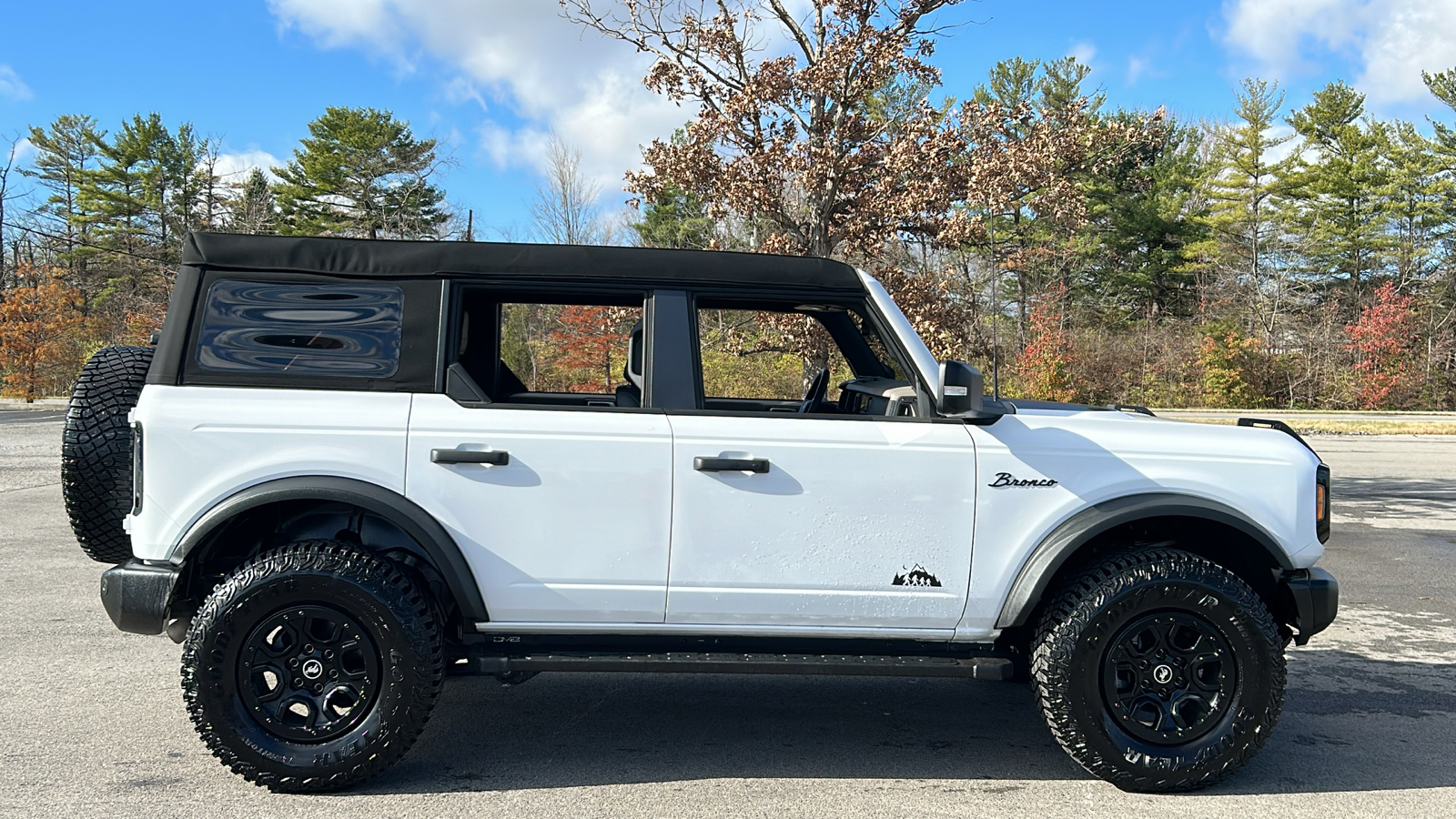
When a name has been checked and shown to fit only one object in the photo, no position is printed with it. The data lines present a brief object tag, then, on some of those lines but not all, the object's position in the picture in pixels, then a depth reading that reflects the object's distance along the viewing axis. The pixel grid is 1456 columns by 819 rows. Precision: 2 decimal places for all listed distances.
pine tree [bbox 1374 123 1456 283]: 37.59
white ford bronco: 3.33
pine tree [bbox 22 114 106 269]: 50.28
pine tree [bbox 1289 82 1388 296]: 38.53
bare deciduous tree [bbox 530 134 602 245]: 26.94
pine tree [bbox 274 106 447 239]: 44.78
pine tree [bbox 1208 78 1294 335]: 39.31
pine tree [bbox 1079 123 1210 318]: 40.12
